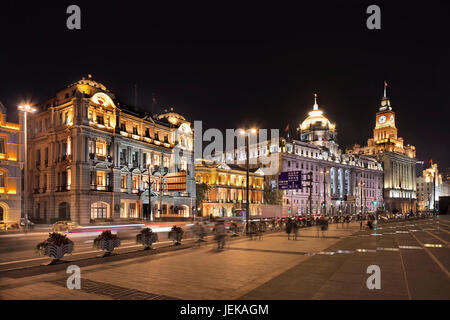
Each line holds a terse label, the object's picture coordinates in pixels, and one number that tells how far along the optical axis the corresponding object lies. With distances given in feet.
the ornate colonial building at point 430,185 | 643.13
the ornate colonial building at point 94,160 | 167.63
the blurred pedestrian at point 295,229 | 90.07
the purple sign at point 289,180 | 150.10
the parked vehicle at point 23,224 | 134.76
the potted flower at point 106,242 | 55.36
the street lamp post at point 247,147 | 95.76
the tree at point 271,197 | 301.02
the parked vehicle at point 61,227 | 117.20
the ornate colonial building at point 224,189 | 260.81
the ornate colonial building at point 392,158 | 536.05
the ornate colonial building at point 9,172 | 143.54
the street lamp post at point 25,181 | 110.30
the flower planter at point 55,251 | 47.47
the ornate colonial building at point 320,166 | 356.79
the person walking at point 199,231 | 78.02
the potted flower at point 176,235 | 72.08
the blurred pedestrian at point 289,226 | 89.40
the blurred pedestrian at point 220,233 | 67.62
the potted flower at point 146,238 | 63.10
